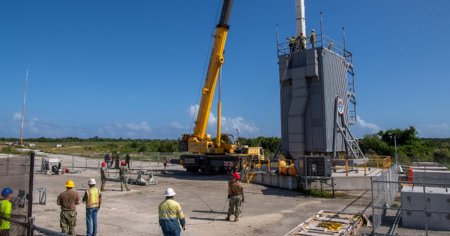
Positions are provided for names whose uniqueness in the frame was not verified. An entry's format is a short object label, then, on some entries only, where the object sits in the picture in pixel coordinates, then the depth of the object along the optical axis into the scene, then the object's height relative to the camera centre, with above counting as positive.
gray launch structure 23.28 +3.14
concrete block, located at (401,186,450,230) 11.05 -1.53
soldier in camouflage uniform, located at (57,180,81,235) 8.89 -1.38
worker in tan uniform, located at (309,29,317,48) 23.85 +7.15
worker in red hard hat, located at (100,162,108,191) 18.64 -1.12
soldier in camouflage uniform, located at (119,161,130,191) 19.12 -1.15
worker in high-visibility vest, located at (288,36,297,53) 25.56 +7.26
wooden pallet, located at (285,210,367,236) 10.12 -2.05
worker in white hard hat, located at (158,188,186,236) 7.36 -1.27
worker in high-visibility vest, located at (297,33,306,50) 25.51 +7.43
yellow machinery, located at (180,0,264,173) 25.84 +0.81
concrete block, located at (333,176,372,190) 18.67 -1.46
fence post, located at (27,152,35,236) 7.88 -0.67
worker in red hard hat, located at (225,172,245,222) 12.11 -1.37
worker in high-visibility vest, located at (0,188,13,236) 7.30 -1.15
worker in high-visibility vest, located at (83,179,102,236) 9.53 -1.38
